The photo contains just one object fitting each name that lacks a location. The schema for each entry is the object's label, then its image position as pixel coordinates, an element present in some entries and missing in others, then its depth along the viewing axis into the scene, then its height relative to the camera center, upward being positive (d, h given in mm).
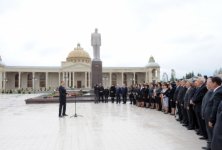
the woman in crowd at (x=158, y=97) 10152 -765
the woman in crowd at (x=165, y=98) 9078 -737
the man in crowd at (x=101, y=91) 14067 -559
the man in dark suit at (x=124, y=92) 14036 -651
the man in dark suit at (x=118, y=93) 14194 -724
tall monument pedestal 16545 +1025
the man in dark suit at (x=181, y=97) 6745 -526
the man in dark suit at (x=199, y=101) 5195 -521
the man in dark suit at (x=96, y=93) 13886 -689
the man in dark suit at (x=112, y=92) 14520 -659
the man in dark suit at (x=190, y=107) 5767 -758
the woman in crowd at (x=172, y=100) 8607 -792
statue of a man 16774 +3599
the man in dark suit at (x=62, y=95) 8252 -497
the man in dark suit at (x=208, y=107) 3717 -513
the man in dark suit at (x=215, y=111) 2503 -497
